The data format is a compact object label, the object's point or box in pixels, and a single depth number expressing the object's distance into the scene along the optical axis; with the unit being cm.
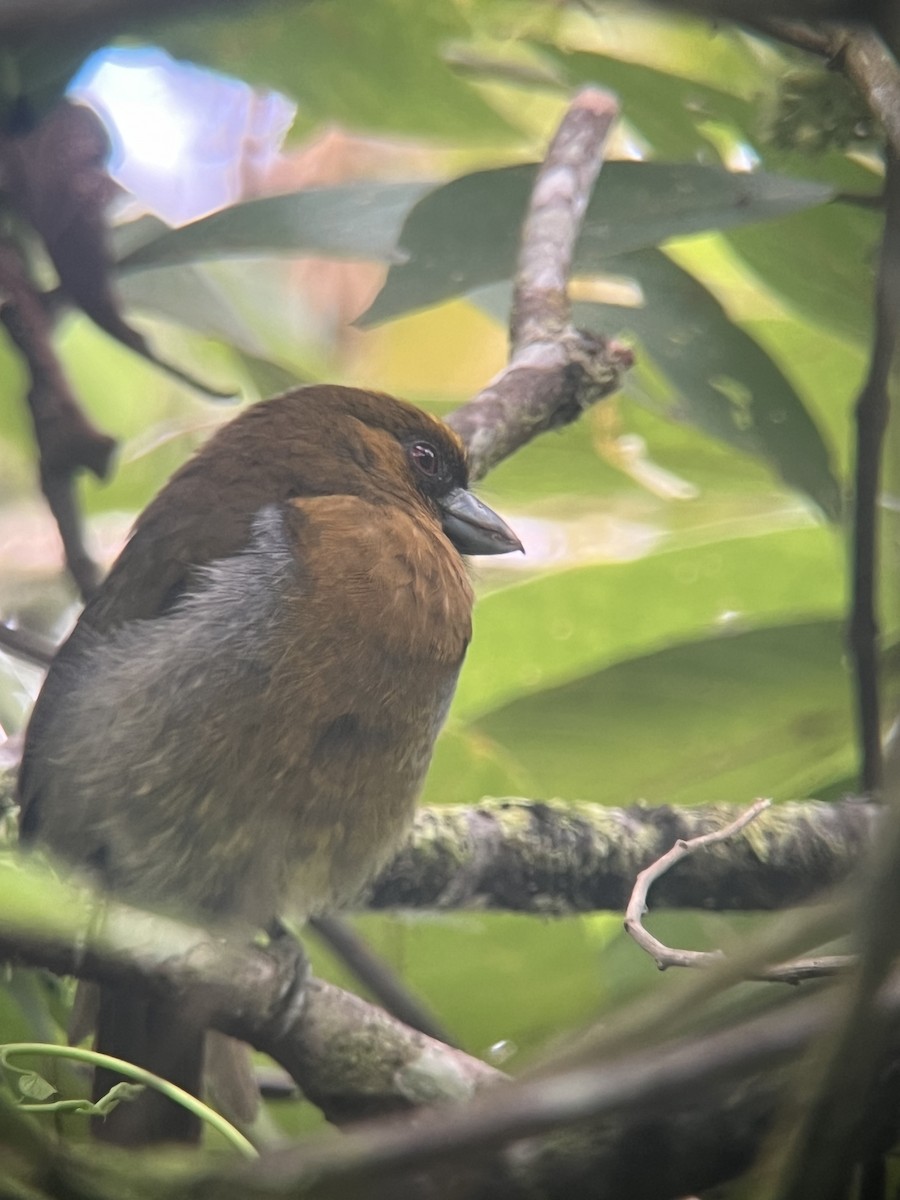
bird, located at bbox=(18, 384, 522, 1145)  406
